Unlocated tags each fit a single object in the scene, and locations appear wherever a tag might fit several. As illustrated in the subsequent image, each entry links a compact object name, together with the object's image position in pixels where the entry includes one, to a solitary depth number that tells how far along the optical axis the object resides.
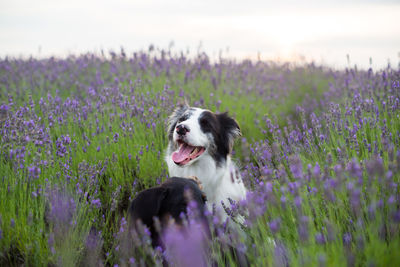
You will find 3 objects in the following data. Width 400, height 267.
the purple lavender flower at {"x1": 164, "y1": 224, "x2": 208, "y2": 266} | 1.38
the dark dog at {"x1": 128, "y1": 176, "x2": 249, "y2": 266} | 2.13
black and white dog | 3.39
